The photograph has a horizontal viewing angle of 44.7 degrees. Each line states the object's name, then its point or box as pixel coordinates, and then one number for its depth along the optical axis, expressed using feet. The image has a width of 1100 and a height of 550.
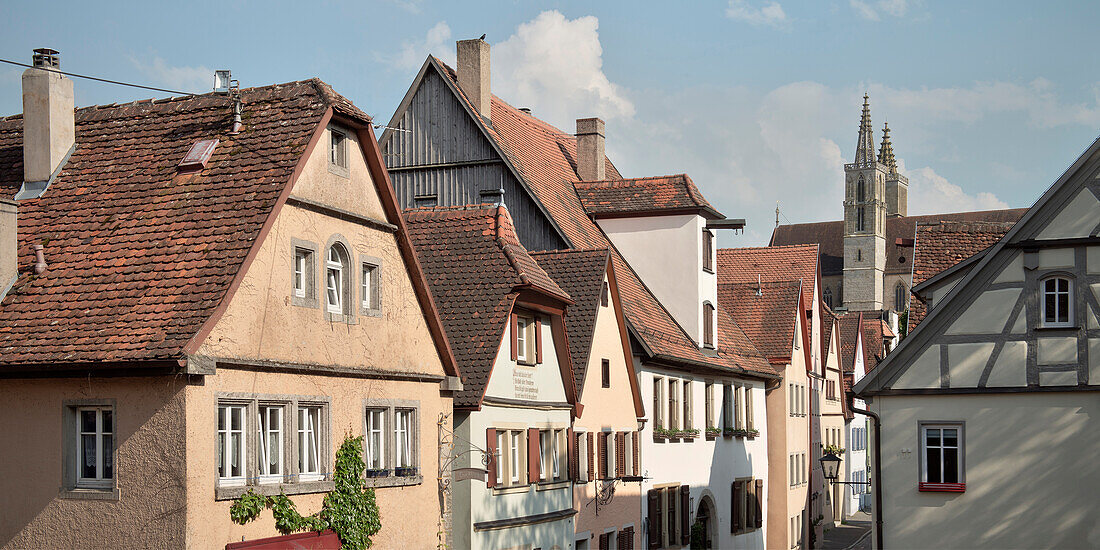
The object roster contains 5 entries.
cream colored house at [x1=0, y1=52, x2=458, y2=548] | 48.70
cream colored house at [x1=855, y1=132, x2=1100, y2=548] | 70.90
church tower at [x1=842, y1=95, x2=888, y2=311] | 437.99
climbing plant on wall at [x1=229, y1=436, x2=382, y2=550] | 54.08
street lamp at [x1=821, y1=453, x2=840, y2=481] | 85.51
